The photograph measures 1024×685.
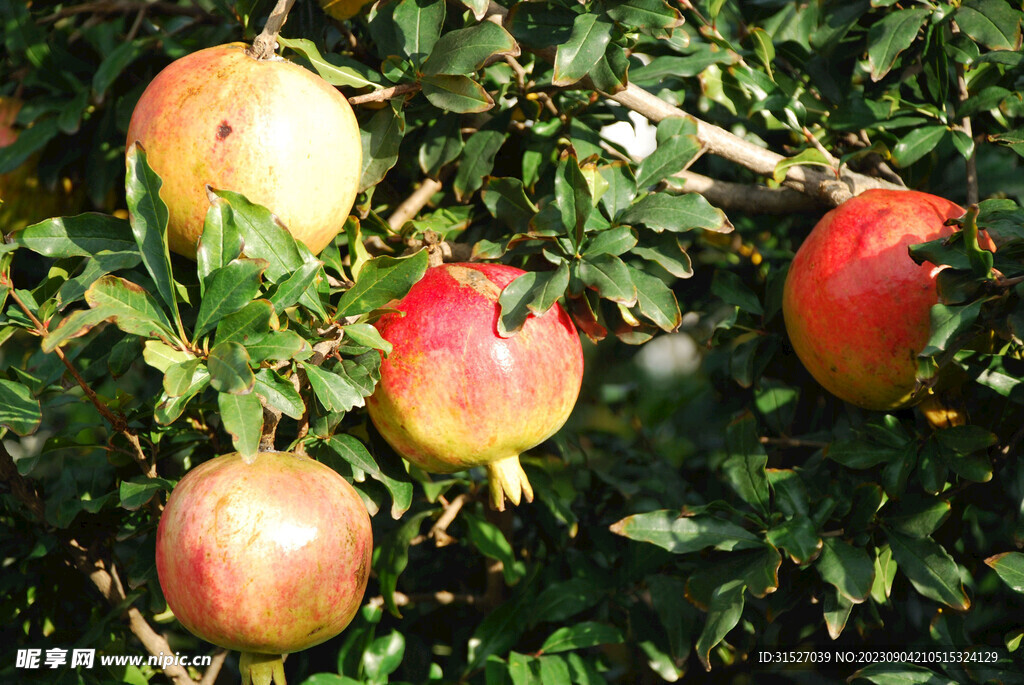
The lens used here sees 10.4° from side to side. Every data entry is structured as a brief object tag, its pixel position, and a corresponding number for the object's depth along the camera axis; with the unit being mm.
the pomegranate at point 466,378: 1958
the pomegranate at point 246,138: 1930
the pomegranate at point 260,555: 1917
